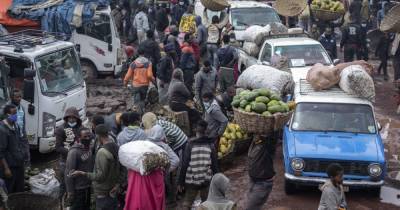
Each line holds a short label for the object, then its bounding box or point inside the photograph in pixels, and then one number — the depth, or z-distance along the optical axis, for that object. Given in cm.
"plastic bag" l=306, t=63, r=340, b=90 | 1094
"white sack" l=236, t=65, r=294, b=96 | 1219
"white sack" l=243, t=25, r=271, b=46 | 1584
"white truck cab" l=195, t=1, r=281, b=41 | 1911
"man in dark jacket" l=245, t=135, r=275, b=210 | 817
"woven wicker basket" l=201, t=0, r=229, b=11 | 1798
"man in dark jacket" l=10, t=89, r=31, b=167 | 949
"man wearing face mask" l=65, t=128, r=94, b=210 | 786
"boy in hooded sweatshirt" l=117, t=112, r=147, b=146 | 827
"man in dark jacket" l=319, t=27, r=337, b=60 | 1753
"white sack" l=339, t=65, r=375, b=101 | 1045
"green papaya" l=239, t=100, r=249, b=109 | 1001
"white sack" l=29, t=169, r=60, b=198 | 948
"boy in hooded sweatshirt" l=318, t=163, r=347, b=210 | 709
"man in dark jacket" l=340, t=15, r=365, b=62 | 1891
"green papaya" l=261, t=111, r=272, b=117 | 929
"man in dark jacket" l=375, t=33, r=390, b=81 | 1834
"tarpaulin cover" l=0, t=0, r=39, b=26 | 1478
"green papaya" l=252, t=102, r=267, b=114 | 957
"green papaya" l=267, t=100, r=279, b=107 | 983
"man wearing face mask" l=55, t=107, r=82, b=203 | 859
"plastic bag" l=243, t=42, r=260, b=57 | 1598
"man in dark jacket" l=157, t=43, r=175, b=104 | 1355
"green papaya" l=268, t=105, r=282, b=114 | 956
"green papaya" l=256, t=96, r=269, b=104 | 992
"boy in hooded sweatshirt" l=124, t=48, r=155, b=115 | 1295
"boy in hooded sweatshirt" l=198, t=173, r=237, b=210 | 681
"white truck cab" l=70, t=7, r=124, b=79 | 1633
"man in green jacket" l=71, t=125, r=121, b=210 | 754
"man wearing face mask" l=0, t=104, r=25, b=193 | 873
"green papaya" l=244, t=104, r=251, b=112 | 973
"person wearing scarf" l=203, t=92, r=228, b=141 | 1041
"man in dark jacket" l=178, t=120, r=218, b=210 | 835
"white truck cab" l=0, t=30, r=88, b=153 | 1092
